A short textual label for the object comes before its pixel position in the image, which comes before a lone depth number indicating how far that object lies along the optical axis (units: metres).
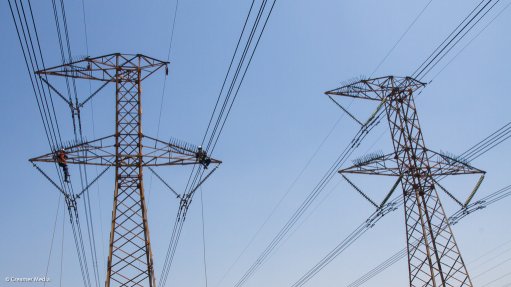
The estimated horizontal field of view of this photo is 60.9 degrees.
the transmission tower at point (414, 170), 18.98
